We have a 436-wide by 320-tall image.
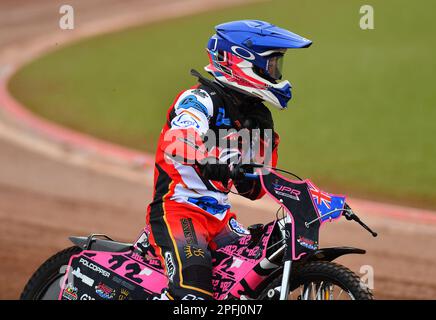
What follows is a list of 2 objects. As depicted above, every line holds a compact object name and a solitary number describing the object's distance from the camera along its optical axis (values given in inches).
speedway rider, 422.9
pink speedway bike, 400.2
